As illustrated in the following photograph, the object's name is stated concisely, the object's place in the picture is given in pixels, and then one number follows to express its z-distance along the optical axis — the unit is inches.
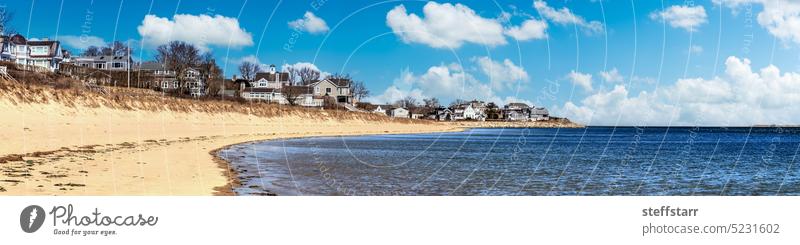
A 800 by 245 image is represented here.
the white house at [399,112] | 7534.5
